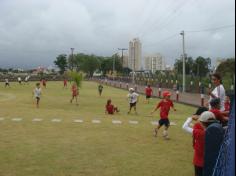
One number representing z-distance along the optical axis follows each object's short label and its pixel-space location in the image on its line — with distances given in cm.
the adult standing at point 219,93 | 598
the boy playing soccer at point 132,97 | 1555
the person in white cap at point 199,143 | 466
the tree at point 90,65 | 9719
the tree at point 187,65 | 5053
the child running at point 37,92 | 1845
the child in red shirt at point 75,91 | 2039
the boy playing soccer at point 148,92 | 2151
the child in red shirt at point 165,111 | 959
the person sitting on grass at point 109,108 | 1536
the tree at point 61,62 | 9664
